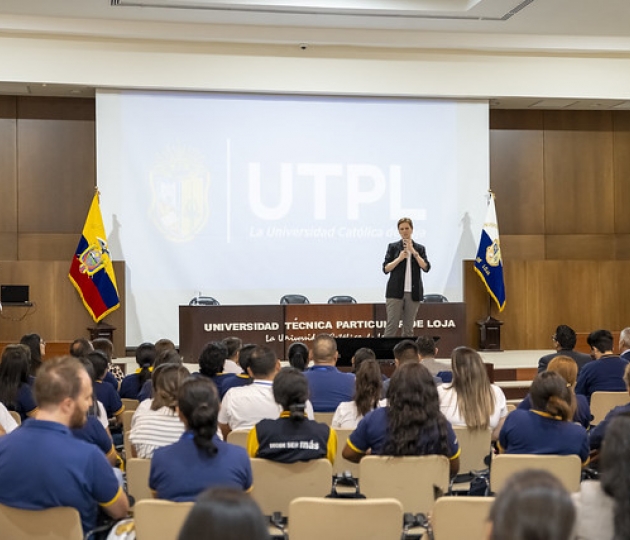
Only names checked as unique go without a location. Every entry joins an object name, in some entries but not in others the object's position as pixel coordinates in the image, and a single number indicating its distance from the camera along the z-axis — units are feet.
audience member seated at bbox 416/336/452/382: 20.79
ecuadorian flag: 37.81
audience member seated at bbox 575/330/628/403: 20.12
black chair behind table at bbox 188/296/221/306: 36.78
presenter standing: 29.86
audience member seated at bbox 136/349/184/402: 18.38
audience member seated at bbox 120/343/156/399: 20.85
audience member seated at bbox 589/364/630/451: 13.32
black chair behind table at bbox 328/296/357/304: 37.26
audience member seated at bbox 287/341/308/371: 21.02
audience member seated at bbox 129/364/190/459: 13.16
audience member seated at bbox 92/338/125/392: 23.26
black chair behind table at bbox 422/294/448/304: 38.17
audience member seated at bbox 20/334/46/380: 20.34
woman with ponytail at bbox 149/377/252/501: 10.03
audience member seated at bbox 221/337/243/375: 23.09
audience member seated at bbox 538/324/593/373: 22.63
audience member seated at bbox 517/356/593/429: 16.25
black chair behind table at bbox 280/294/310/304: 37.24
